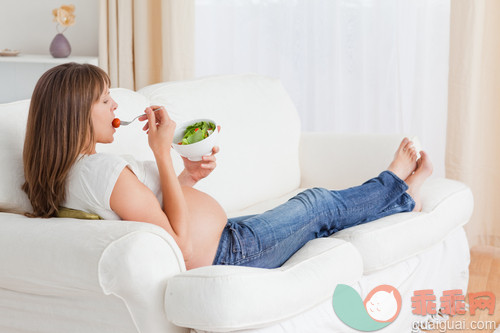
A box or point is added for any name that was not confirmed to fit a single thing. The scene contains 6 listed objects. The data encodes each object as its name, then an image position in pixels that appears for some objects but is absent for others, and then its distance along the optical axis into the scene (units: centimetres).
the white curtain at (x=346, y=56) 648
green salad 451
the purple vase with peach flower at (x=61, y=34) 703
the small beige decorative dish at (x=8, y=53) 696
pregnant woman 436
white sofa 417
